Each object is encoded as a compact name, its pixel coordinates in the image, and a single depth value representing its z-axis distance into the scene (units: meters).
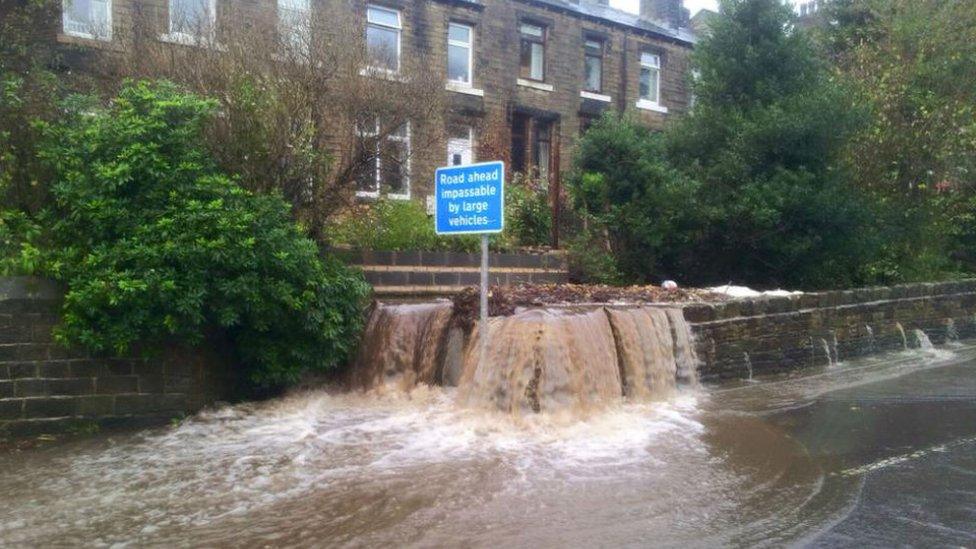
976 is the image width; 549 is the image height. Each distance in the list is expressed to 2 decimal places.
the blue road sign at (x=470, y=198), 7.80
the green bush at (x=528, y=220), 15.34
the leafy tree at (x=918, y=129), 15.67
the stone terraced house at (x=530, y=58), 19.30
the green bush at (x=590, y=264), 13.91
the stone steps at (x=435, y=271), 11.80
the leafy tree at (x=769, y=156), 13.52
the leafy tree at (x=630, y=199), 13.80
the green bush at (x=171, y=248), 8.16
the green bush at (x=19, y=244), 8.22
